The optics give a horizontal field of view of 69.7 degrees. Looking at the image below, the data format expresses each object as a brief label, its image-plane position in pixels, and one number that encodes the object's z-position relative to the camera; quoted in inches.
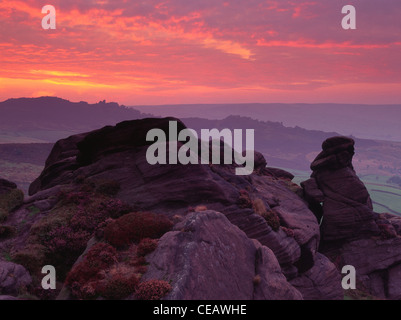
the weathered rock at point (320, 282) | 1193.4
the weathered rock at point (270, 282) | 658.8
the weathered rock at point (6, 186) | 1272.1
